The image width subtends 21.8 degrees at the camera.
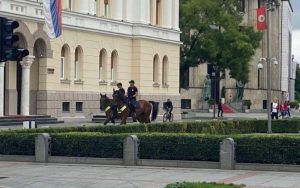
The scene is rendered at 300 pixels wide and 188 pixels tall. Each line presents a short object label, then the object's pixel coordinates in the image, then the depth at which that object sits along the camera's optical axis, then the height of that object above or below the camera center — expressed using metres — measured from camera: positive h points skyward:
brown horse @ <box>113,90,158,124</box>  39.25 -0.60
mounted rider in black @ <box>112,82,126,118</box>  40.38 -0.57
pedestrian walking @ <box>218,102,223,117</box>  74.74 -1.08
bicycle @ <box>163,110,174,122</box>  56.77 -1.38
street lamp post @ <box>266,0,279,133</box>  44.00 +2.26
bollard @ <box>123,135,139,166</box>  24.80 -1.66
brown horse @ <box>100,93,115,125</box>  41.08 -0.38
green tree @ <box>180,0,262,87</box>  72.88 +5.82
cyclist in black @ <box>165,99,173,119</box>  57.65 -0.66
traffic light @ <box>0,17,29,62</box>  16.55 +1.20
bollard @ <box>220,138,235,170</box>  23.52 -1.69
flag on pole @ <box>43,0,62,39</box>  42.81 +4.44
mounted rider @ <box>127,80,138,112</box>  40.62 +0.16
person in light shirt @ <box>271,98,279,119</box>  62.17 -0.90
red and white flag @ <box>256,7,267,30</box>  46.25 +4.78
